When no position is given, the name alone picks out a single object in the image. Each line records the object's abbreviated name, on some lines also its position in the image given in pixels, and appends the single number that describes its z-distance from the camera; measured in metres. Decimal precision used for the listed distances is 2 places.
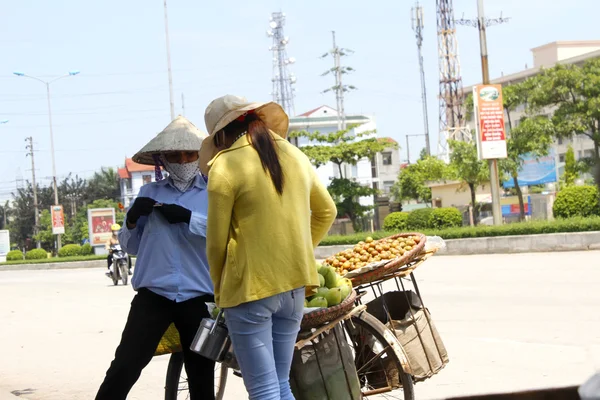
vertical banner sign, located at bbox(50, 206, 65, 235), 56.31
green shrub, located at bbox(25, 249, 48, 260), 57.28
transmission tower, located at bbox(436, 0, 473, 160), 82.94
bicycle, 4.87
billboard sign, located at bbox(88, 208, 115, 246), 50.88
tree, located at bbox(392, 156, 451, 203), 57.16
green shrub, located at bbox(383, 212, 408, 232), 31.22
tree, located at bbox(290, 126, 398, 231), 42.06
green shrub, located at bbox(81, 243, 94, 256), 52.56
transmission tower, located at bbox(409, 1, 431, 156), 76.12
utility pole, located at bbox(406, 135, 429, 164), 93.59
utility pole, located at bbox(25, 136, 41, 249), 81.94
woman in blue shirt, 4.46
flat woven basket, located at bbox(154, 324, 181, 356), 4.66
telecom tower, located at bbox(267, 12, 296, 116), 84.50
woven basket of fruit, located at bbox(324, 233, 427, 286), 4.93
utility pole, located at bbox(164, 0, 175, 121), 40.09
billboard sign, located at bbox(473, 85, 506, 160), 24.61
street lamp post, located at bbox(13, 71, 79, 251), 53.31
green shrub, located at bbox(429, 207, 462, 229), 29.33
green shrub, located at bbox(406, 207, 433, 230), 30.09
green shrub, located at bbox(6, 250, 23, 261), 60.79
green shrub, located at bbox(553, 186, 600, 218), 25.36
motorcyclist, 22.34
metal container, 3.88
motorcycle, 21.90
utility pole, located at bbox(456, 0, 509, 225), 25.06
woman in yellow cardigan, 3.46
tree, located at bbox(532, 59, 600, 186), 31.70
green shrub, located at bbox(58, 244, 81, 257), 53.75
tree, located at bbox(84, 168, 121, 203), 96.38
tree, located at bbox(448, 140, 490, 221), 40.84
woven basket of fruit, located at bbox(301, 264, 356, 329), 4.22
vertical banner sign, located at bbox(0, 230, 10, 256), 65.00
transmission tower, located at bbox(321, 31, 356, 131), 63.03
